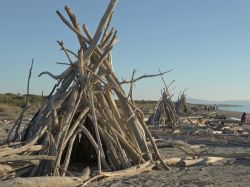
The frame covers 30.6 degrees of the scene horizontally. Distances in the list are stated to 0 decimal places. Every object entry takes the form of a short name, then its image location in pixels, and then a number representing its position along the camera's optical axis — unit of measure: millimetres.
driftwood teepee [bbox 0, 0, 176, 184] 6062
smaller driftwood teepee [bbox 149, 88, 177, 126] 19047
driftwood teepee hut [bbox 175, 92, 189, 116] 26500
